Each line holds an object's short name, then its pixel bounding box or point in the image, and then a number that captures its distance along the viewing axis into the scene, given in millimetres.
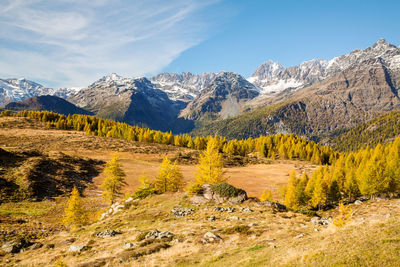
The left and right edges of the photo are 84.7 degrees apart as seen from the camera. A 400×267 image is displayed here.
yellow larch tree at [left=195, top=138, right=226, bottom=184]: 41938
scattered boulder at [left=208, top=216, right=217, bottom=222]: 24717
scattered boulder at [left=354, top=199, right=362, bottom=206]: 50062
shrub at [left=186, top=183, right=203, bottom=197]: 33625
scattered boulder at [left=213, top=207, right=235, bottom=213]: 27742
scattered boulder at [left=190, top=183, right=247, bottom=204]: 31319
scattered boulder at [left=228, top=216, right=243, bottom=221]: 24384
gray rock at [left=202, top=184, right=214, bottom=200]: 32647
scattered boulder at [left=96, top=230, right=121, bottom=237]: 22597
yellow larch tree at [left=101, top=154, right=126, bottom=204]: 45850
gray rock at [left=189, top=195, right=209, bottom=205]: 31702
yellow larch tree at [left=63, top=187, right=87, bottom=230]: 32969
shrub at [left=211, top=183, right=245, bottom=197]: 31609
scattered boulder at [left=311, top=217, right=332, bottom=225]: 22702
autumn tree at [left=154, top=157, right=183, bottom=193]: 45238
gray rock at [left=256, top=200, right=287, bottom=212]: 29164
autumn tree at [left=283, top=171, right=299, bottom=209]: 49031
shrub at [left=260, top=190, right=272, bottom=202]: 46781
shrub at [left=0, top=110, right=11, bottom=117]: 153875
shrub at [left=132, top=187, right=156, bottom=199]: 38762
